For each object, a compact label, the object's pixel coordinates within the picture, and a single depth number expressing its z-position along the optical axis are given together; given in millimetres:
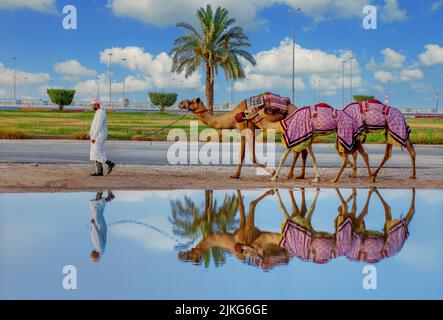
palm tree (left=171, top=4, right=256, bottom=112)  43438
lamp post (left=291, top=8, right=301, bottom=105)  45562
